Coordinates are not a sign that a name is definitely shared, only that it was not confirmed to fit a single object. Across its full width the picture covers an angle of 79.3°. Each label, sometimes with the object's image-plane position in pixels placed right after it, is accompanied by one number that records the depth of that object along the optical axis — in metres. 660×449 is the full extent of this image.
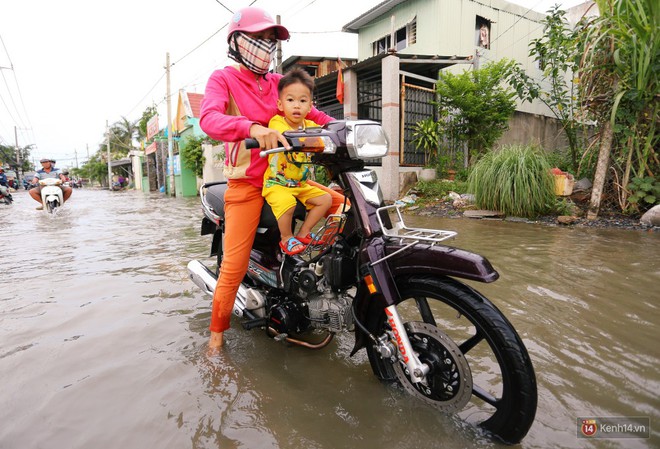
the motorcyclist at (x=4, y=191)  14.64
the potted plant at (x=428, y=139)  10.57
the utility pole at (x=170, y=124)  21.12
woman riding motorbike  2.22
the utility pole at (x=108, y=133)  38.11
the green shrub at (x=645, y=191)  5.68
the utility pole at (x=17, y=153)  48.88
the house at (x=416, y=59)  10.40
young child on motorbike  2.18
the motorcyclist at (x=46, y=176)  10.84
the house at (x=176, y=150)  20.25
